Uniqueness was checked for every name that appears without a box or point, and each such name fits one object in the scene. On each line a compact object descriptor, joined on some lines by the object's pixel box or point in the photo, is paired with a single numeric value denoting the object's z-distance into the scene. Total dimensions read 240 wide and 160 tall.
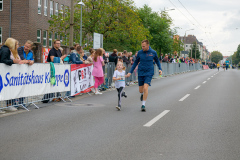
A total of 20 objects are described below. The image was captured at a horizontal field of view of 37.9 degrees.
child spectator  14.27
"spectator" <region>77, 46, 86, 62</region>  13.59
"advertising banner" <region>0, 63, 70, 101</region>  8.92
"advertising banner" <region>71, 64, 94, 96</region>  12.76
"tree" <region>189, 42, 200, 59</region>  144.98
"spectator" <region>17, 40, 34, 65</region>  10.26
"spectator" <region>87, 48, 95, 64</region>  14.52
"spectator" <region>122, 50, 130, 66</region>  19.81
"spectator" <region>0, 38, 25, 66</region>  8.98
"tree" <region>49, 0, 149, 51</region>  36.28
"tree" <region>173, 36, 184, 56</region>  71.14
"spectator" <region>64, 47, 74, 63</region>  13.40
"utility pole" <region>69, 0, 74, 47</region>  18.81
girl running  9.77
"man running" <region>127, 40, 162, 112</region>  9.60
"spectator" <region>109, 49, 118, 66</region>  17.69
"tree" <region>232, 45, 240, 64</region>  182.25
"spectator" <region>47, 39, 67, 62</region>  11.84
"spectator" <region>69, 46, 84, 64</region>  13.10
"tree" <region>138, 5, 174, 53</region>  63.50
